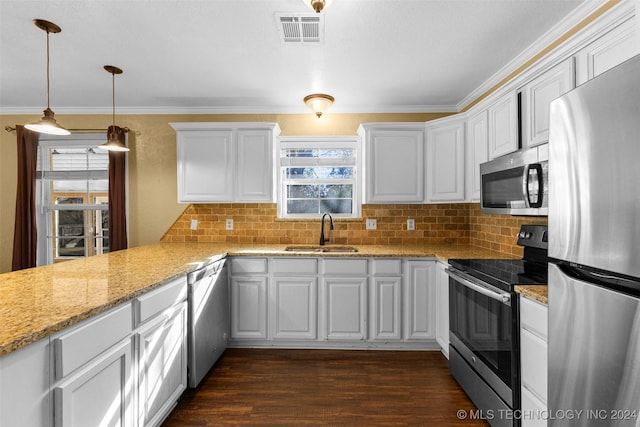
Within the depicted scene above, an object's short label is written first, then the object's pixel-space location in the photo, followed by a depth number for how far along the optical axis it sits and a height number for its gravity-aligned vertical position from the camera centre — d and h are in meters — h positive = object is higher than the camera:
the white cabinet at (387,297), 2.84 -0.74
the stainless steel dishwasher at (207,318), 2.16 -0.78
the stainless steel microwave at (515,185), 1.74 +0.17
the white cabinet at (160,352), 1.56 -0.76
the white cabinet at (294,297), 2.87 -0.75
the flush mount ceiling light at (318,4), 1.58 +1.03
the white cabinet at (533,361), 1.40 -0.67
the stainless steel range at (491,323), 1.62 -0.65
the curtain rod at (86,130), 3.45 +0.89
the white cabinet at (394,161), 3.15 +0.50
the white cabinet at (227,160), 3.20 +0.52
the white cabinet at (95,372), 1.07 -0.60
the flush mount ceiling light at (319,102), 3.03 +1.05
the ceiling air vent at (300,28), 1.90 +1.14
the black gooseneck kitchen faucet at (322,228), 3.35 -0.16
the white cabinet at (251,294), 2.88 -0.73
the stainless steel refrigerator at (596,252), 0.81 -0.11
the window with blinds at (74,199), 3.59 +0.15
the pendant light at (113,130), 2.58 +0.85
